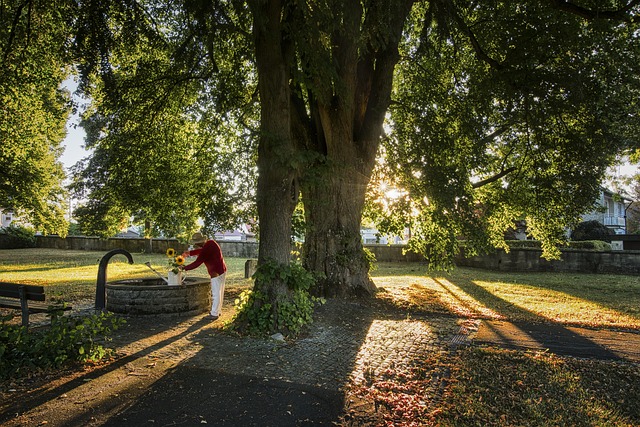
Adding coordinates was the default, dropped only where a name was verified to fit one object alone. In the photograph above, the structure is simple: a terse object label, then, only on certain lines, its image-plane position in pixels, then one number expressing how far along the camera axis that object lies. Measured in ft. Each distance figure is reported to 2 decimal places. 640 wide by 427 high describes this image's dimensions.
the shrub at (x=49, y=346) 16.07
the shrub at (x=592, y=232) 93.45
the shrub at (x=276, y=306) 23.17
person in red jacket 28.76
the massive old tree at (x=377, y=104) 24.47
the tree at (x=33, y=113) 32.04
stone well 27.73
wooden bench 19.25
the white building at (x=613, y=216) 152.66
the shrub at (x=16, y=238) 111.45
